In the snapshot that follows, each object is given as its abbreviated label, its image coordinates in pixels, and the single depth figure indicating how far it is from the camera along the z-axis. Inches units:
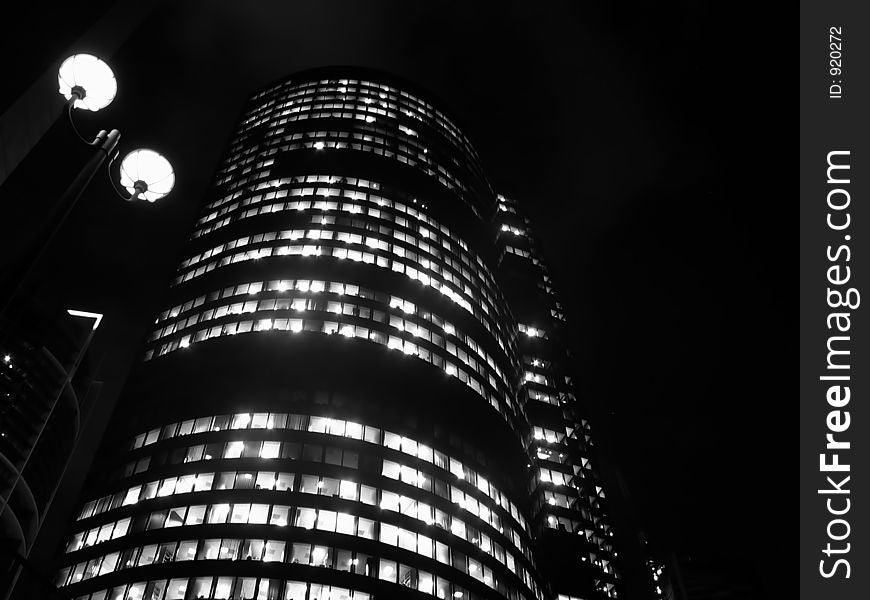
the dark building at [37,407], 2283.5
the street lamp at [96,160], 336.8
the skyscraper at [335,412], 1802.4
